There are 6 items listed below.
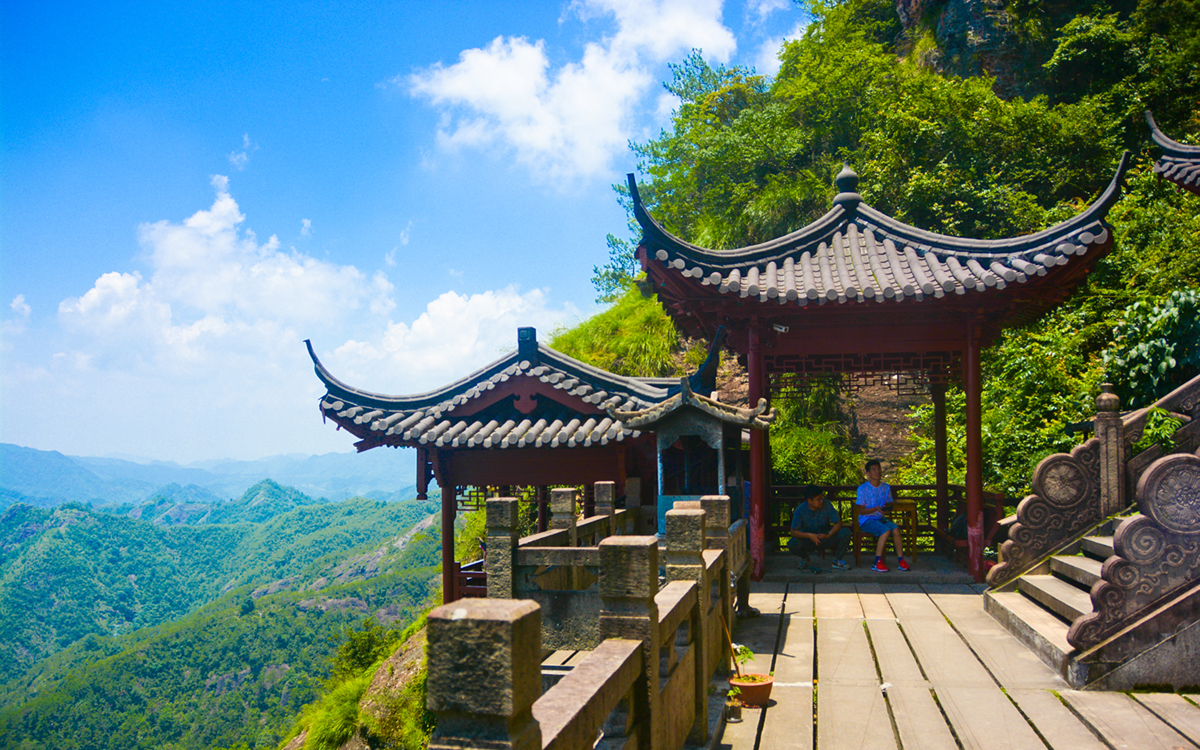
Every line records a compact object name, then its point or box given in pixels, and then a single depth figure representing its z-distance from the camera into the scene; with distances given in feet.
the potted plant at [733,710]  13.83
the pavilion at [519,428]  31.14
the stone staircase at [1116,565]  14.28
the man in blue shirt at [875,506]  27.12
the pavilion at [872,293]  23.93
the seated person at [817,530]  26.94
